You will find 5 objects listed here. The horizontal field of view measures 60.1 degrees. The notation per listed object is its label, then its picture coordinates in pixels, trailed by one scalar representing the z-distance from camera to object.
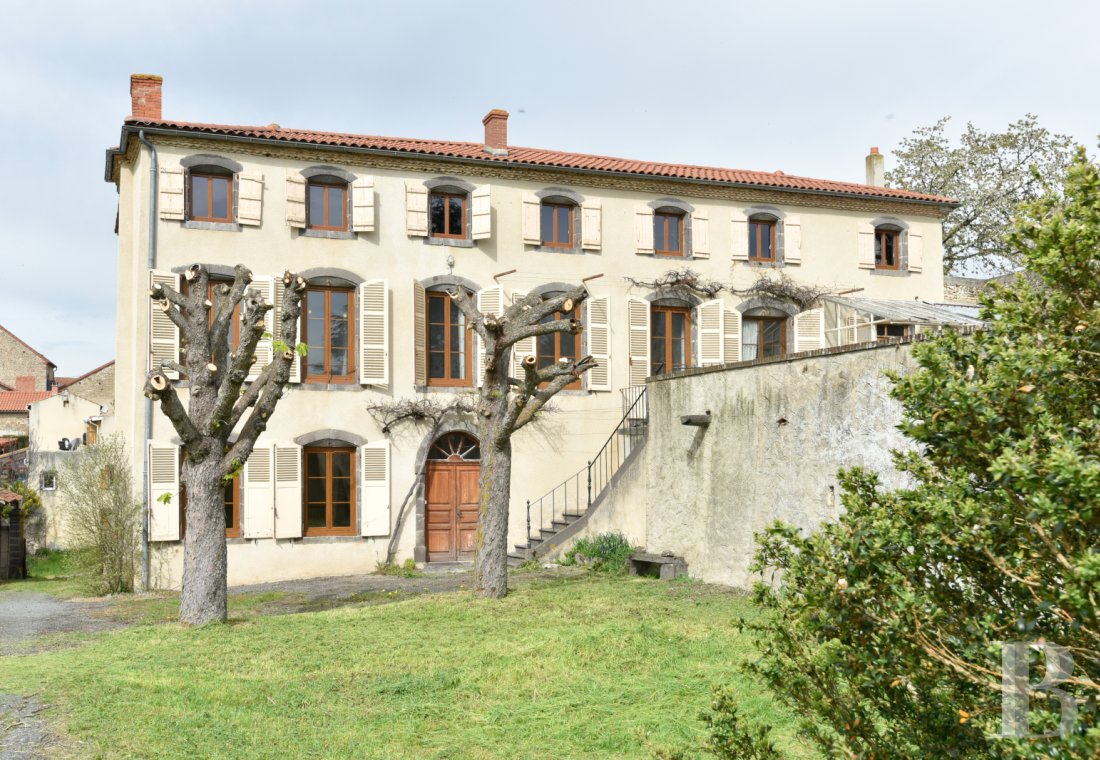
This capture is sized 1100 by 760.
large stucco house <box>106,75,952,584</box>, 16.48
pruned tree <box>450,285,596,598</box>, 12.11
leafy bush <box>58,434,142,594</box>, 15.91
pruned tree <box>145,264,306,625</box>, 10.74
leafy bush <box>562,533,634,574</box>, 15.08
